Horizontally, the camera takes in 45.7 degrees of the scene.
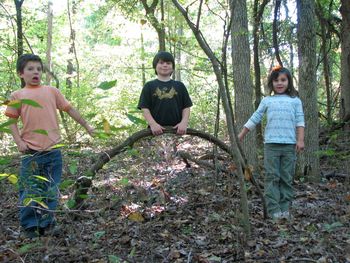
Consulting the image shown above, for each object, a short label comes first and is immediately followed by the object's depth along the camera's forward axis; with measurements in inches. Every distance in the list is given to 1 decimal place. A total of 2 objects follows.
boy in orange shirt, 159.9
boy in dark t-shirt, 175.9
